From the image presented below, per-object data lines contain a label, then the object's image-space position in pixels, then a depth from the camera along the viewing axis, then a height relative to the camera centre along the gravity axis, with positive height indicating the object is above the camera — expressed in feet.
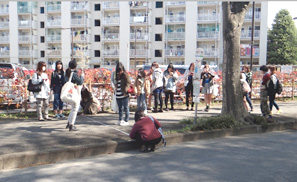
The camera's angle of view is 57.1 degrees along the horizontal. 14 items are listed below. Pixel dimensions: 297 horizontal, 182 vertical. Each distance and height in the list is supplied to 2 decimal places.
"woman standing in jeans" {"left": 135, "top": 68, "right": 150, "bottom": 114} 29.01 -1.13
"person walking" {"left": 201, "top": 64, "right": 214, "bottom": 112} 35.04 -0.15
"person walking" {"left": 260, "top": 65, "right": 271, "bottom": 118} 29.04 -1.60
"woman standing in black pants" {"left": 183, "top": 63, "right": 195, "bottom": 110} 35.77 -0.44
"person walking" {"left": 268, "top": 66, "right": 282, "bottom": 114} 30.09 -0.35
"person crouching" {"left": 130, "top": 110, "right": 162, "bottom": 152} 18.86 -3.69
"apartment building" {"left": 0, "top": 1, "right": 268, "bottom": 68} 138.45 +26.26
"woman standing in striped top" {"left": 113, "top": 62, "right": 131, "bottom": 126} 24.70 -0.72
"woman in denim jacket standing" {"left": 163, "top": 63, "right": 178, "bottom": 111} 34.94 -0.05
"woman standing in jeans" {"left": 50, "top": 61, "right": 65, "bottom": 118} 28.58 -0.45
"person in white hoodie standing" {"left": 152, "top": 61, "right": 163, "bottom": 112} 33.50 -0.43
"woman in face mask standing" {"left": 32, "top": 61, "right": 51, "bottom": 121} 26.68 -0.94
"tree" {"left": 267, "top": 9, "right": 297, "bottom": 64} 157.99 +23.36
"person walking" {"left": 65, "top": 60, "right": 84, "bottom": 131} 22.05 -0.51
